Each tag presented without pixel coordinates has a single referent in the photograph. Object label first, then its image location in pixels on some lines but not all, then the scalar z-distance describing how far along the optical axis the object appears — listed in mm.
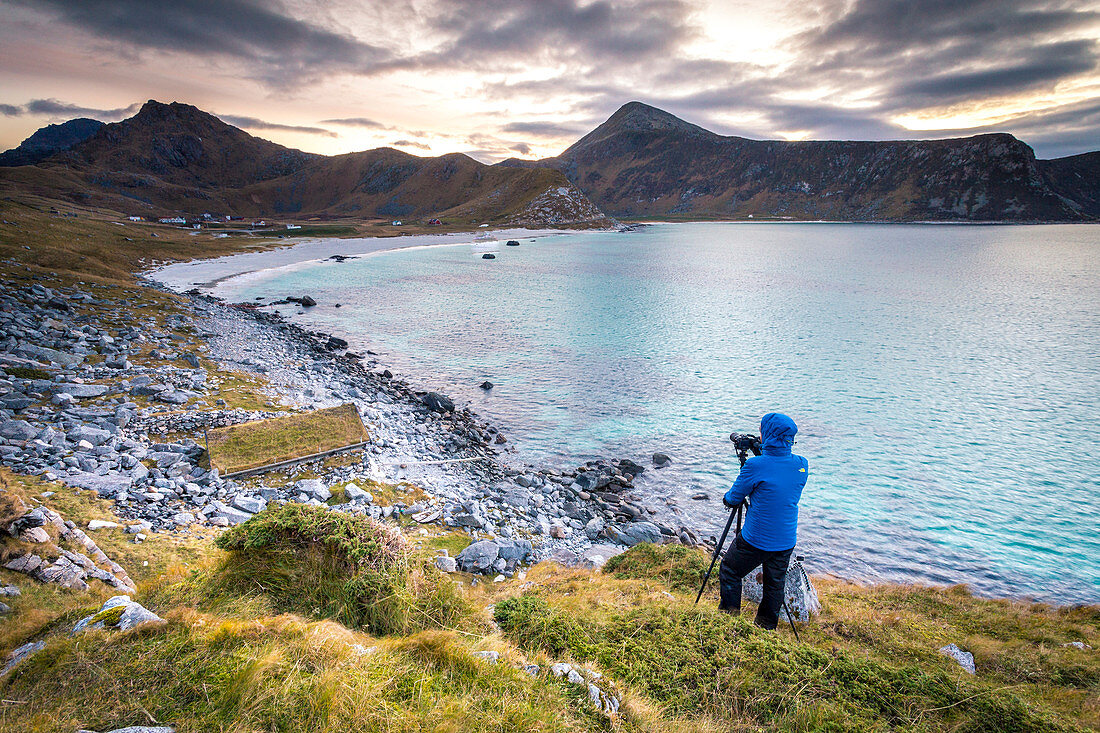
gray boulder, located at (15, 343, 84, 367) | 17714
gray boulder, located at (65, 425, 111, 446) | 12438
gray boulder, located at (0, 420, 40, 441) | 11703
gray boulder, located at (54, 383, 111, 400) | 15406
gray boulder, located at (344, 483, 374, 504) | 12523
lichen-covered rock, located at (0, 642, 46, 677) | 4157
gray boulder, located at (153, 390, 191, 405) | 16453
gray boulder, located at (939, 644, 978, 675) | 7006
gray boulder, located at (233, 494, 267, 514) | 11188
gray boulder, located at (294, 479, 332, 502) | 12305
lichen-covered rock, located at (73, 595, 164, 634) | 4660
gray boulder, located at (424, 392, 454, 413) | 23058
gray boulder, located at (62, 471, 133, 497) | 10195
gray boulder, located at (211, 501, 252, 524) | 10562
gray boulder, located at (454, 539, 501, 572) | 10484
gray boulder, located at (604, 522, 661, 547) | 13945
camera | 7863
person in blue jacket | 7141
